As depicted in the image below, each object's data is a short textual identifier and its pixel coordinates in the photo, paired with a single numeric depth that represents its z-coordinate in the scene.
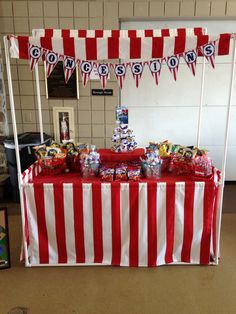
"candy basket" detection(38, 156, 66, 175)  2.18
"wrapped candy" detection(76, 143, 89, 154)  2.29
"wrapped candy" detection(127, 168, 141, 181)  2.03
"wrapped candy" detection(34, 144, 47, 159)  2.21
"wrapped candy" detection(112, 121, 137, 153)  2.42
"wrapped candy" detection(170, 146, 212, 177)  2.06
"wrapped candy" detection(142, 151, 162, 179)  2.09
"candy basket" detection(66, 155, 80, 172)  2.29
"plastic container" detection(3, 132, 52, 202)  3.09
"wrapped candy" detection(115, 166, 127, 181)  2.04
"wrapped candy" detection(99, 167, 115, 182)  2.04
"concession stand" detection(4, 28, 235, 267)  1.98
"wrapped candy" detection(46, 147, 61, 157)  2.19
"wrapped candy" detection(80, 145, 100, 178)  2.14
